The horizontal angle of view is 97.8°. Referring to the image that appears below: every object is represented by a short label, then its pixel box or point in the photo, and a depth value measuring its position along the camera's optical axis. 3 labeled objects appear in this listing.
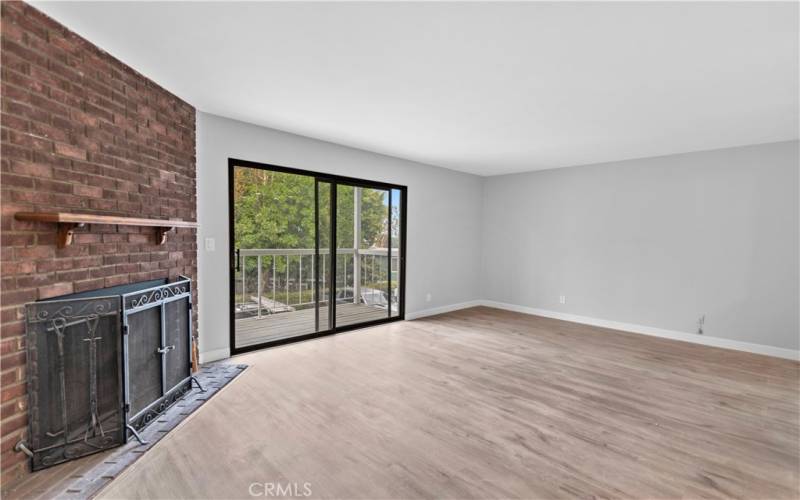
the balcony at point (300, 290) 4.94
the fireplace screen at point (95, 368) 1.89
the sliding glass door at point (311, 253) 4.49
